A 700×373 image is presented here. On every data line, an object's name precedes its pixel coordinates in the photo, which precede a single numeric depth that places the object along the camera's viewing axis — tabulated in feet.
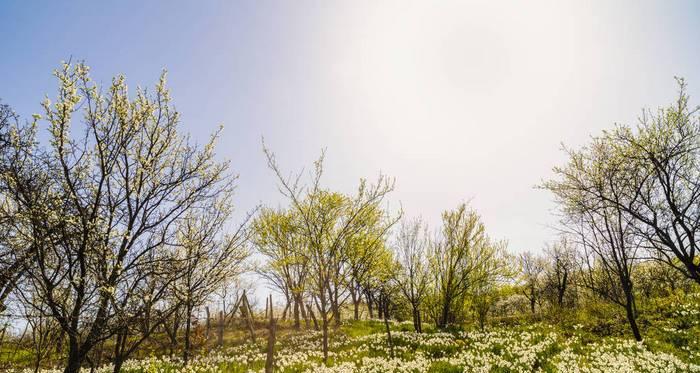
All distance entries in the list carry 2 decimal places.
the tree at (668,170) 28.17
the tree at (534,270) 169.72
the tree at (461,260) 69.05
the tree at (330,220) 38.37
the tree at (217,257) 18.71
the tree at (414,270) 69.26
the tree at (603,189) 38.24
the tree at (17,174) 14.03
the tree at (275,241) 59.98
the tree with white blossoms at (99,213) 15.07
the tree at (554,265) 137.28
